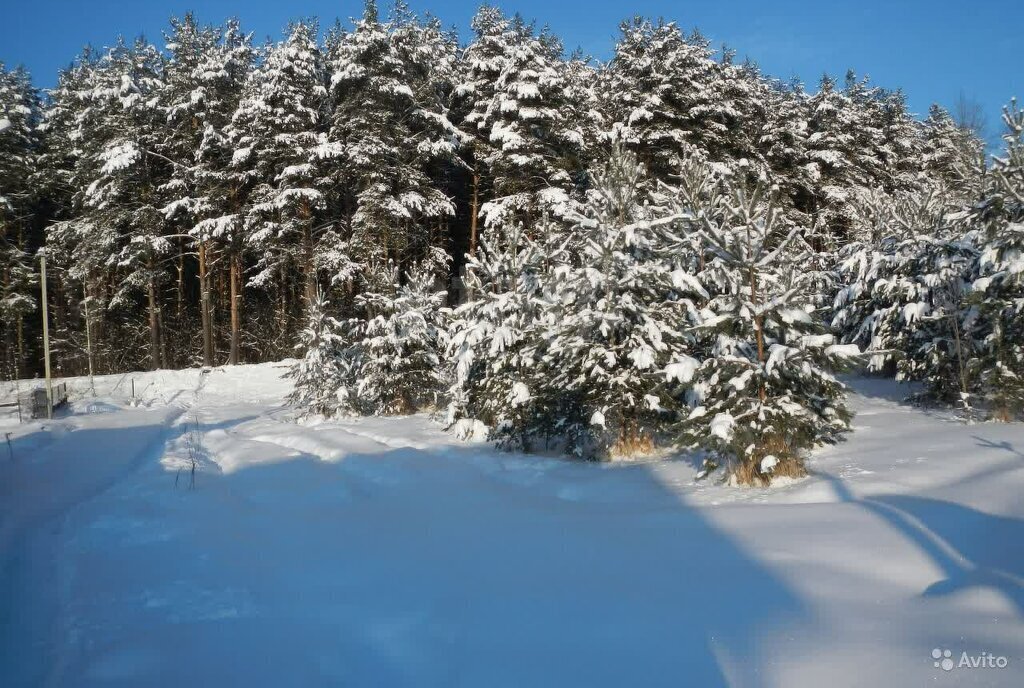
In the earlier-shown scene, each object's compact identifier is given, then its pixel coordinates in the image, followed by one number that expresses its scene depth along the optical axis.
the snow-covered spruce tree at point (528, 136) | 23.05
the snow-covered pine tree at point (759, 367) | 7.51
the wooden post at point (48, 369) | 18.62
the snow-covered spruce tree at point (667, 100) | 24.75
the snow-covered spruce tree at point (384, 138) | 24.45
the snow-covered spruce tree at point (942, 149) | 14.92
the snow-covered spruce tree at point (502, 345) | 11.47
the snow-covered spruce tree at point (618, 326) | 9.95
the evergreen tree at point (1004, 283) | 10.36
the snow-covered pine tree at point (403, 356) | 17.52
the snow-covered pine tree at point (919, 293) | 12.23
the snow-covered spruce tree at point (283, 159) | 25.30
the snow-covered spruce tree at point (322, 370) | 18.19
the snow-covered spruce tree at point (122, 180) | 27.50
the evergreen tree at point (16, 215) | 31.42
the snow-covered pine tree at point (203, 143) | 27.14
